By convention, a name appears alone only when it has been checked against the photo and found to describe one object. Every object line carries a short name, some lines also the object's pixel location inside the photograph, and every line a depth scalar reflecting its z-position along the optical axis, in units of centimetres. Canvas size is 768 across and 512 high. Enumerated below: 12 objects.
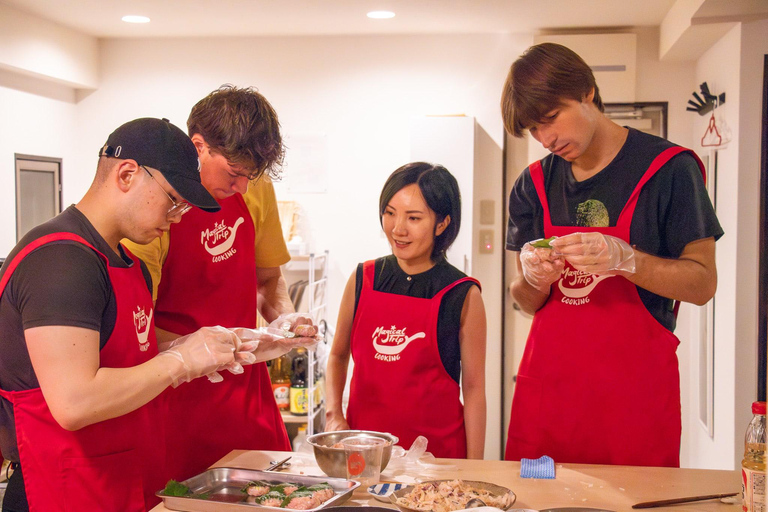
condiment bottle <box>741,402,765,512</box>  124
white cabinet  432
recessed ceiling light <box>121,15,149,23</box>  426
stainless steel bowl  152
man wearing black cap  125
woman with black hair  195
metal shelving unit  417
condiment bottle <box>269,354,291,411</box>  429
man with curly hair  177
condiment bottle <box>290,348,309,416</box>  421
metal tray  133
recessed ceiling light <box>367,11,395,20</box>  410
